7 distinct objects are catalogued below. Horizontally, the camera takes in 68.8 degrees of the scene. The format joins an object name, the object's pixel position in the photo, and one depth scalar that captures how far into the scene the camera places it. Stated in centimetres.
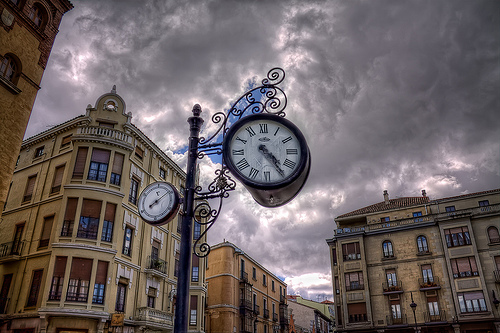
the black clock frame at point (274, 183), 388
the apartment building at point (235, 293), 3581
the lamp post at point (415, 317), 3067
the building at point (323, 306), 6889
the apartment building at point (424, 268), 3142
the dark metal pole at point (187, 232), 374
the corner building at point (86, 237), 1845
